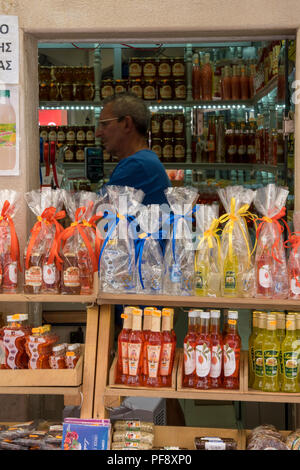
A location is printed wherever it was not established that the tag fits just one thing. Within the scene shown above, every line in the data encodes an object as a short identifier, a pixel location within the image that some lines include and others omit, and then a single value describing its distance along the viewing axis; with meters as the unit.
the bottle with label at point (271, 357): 2.18
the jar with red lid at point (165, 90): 5.22
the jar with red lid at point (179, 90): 5.23
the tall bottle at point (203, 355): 2.19
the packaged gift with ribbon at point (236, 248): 2.24
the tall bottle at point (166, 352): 2.22
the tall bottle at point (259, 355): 2.21
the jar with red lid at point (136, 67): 5.22
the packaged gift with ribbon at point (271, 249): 2.22
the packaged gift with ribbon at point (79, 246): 2.30
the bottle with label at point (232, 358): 2.20
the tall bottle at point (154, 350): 2.20
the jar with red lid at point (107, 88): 5.31
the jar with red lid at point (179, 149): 5.31
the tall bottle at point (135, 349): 2.22
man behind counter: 3.14
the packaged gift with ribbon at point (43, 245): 2.32
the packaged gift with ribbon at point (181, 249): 2.28
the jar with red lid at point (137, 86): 5.21
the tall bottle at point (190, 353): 2.21
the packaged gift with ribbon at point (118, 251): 2.29
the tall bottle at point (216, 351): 2.20
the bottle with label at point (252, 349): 2.23
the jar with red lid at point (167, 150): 5.31
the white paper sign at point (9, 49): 2.66
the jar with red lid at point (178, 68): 5.20
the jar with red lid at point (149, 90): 5.21
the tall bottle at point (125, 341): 2.25
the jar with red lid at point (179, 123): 5.29
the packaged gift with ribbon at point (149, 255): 2.29
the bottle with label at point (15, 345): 2.32
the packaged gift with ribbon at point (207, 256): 2.26
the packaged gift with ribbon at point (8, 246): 2.36
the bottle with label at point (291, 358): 2.19
